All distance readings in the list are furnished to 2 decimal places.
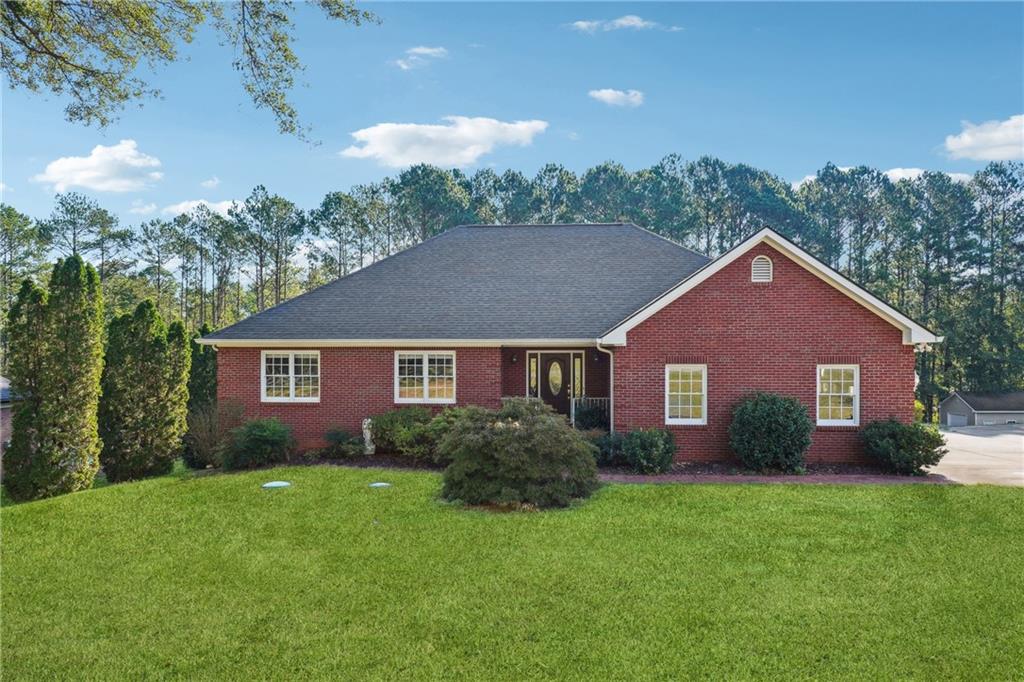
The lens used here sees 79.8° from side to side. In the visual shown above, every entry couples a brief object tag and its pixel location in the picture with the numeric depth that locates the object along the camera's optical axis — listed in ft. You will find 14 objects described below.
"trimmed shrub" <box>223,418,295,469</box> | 46.98
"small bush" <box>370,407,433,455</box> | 49.19
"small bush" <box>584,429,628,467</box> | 45.73
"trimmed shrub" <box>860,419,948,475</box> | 42.75
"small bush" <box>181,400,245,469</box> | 49.55
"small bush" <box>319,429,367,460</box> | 50.85
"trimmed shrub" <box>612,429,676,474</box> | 43.06
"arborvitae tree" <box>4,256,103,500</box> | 39.24
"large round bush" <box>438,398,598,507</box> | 32.76
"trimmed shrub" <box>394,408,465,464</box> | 45.39
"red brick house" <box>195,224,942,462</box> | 46.50
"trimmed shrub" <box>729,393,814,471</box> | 43.14
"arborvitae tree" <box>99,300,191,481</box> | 46.47
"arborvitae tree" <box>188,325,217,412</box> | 63.41
